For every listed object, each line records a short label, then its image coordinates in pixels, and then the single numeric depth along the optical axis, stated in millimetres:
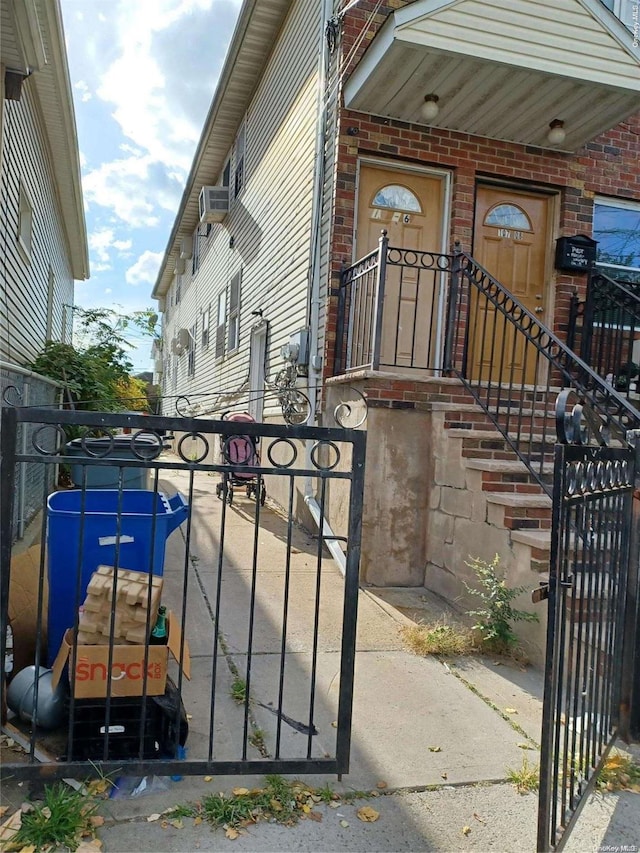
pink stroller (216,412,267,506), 7389
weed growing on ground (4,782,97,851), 1913
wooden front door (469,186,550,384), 6785
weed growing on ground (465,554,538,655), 3646
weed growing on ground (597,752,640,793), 2455
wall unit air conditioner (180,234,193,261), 17062
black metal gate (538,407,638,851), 1944
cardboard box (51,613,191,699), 2289
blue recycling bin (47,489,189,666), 2951
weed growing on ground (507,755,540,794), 2375
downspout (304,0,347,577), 6324
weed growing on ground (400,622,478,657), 3674
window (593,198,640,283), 7125
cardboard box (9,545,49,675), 3076
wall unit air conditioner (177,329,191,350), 16891
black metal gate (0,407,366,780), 2176
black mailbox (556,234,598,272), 6730
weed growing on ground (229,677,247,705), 2951
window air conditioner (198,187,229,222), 11664
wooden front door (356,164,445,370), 6355
